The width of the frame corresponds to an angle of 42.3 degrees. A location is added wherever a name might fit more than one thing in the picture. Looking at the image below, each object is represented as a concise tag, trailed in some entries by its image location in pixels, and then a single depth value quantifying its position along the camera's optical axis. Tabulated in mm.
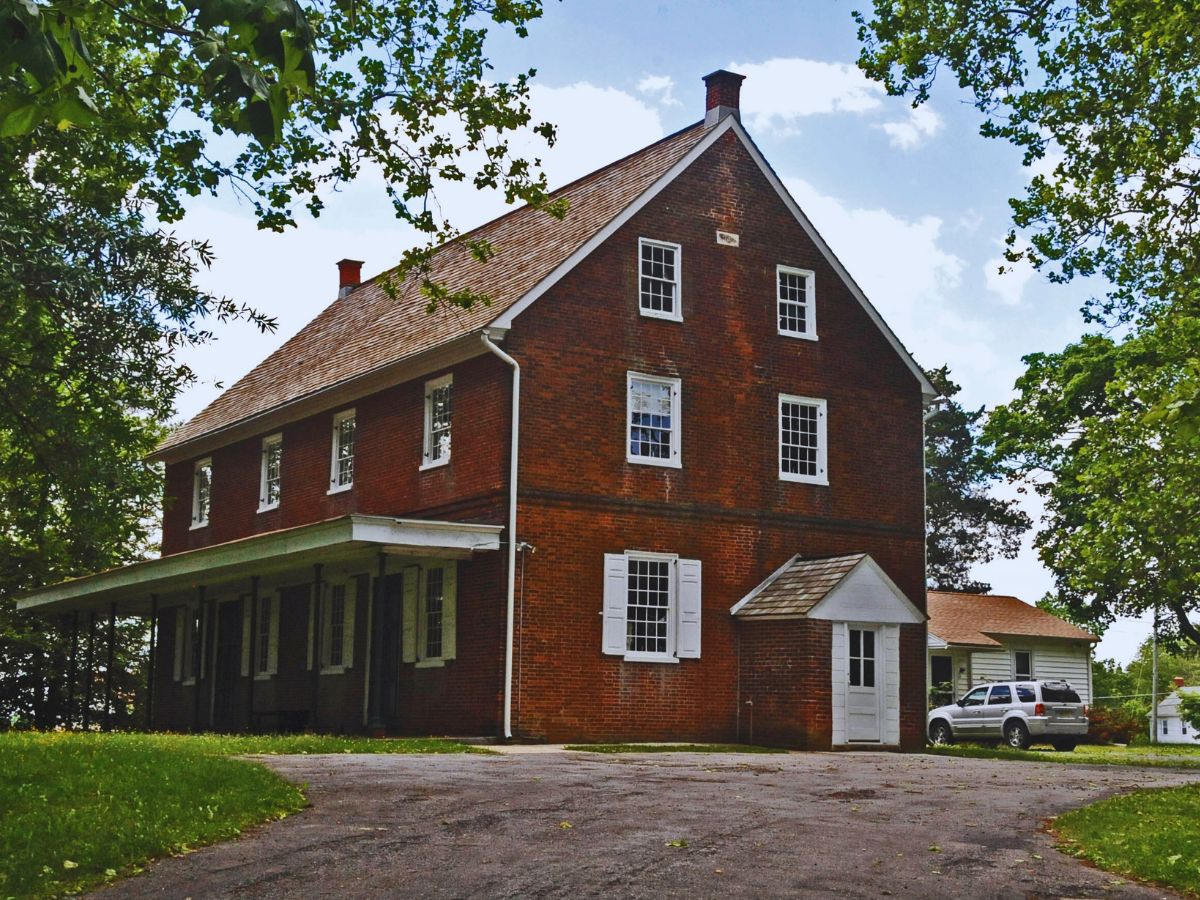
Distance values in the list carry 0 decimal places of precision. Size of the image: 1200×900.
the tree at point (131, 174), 5641
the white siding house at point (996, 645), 48781
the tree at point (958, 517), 67000
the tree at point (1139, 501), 24297
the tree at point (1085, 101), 18375
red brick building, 25234
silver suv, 35281
